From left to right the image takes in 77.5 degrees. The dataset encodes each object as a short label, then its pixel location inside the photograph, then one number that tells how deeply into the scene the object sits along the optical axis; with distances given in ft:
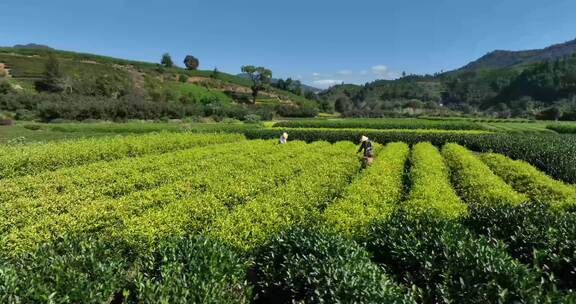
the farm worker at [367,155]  54.19
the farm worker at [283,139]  81.23
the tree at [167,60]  436.35
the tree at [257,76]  338.54
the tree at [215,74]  419.95
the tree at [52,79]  232.53
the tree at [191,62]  462.19
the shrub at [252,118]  204.29
